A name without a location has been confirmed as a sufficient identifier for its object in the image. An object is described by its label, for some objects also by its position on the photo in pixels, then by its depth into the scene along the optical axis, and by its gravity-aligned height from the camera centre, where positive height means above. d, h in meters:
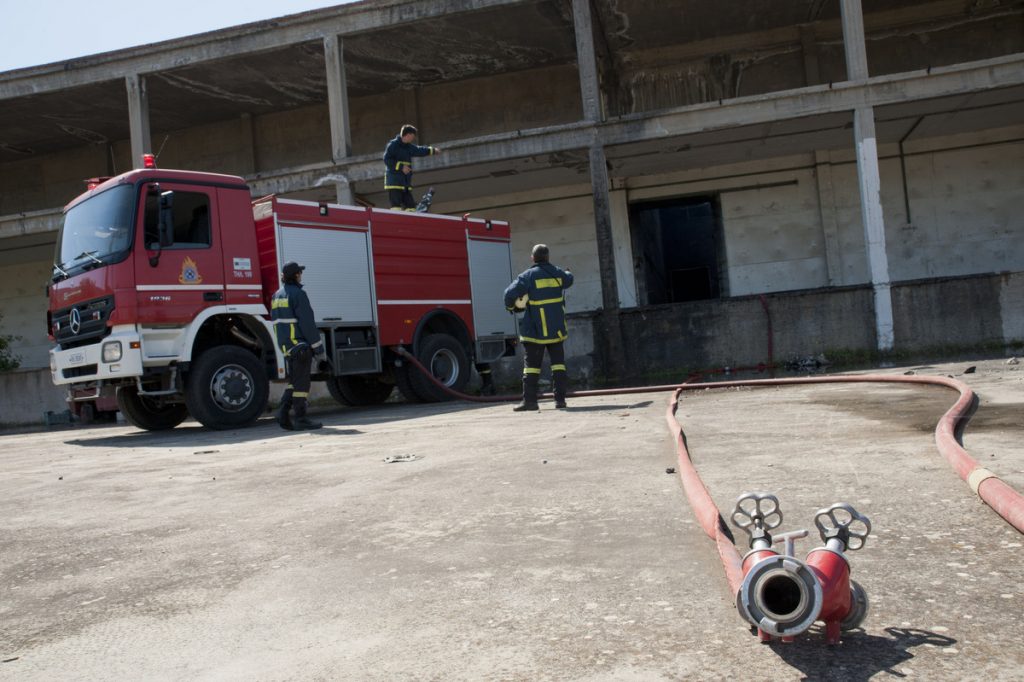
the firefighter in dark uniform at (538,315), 8.76 +0.41
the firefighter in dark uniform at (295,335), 8.30 +0.41
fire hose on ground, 1.91 -0.59
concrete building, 13.06 +3.48
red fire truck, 8.51 +0.98
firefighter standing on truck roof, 10.97 +2.62
